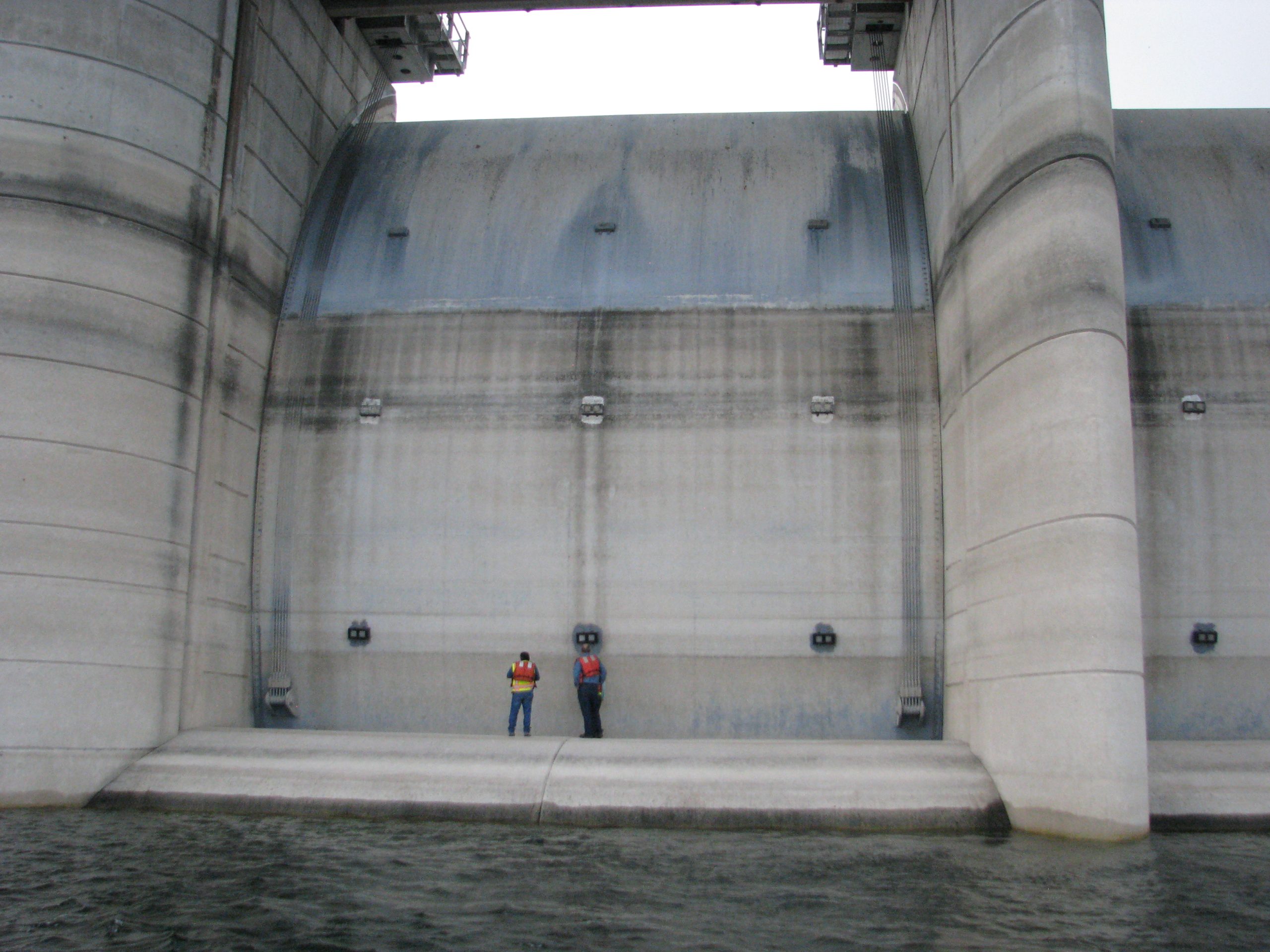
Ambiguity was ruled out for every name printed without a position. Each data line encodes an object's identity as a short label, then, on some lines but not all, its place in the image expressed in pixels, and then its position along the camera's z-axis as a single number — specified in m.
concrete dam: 13.20
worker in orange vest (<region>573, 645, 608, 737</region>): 16.05
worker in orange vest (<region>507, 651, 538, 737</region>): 16.00
